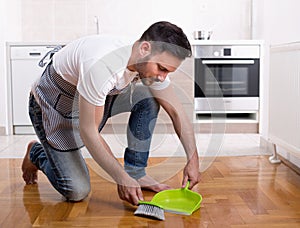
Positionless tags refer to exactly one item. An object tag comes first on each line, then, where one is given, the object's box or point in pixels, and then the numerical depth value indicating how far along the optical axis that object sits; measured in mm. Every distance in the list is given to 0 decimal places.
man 1324
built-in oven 3467
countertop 3453
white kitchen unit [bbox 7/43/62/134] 3488
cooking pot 3701
